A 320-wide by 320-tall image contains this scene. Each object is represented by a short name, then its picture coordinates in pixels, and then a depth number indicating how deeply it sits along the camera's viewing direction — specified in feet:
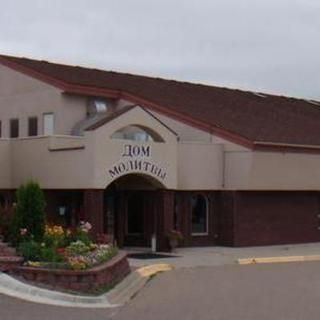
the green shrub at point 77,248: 57.99
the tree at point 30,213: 62.95
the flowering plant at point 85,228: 67.82
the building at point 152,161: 94.99
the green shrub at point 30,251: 55.58
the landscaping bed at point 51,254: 51.98
